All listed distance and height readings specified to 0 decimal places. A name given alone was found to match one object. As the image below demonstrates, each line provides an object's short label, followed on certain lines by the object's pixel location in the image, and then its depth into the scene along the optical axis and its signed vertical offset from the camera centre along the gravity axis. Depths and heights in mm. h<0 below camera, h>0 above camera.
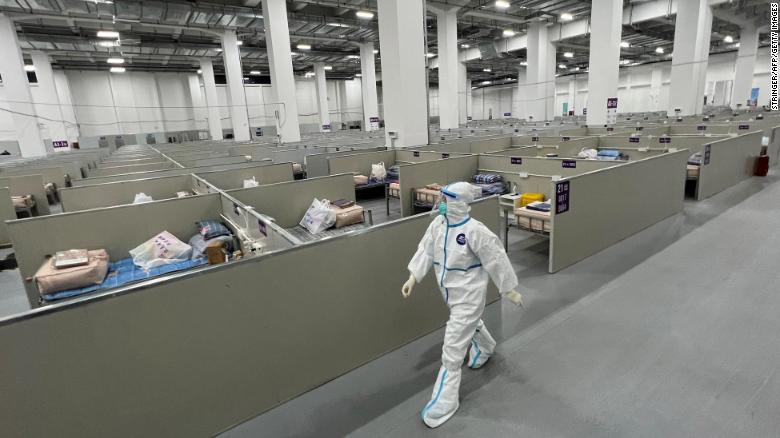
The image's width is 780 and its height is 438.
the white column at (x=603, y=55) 10820 +1836
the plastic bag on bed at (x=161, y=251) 3842 -1042
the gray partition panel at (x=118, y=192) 4969 -584
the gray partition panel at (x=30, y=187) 7066 -600
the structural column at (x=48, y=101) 16047 +2160
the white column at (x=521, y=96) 20503 +1613
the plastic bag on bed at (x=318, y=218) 4922 -1034
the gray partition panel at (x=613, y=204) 4242 -1069
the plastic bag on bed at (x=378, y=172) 8062 -805
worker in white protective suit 2244 -868
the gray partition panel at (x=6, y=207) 5951 -773
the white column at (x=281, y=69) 11141 +2112
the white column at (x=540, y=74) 17266 +2270
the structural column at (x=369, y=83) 18984 +2560
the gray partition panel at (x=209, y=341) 1714 -1057
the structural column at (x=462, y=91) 22922 +2168
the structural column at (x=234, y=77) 14931 +2555
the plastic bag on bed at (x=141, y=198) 5114 -664
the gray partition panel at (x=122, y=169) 7324 -394
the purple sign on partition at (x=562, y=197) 3982 -771
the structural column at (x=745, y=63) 17719 +2196
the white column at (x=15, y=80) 11688 +2279
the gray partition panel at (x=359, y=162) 7861 -566
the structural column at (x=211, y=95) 20188 +2523
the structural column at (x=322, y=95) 23109 +2480
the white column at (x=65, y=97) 21031 +3070
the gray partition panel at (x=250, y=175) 5949 -543
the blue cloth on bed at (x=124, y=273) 3288 -1166
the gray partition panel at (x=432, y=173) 6141 -703
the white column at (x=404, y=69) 7801 +1290
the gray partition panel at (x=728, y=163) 6715 -946
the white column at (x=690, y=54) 13156 +2091
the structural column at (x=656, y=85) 27516 +2207
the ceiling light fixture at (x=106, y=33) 11391 +3418
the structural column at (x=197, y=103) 25188 +2686
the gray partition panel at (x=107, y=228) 3582 -779
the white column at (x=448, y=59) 13773 +2534
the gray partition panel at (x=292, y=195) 4832 -744
